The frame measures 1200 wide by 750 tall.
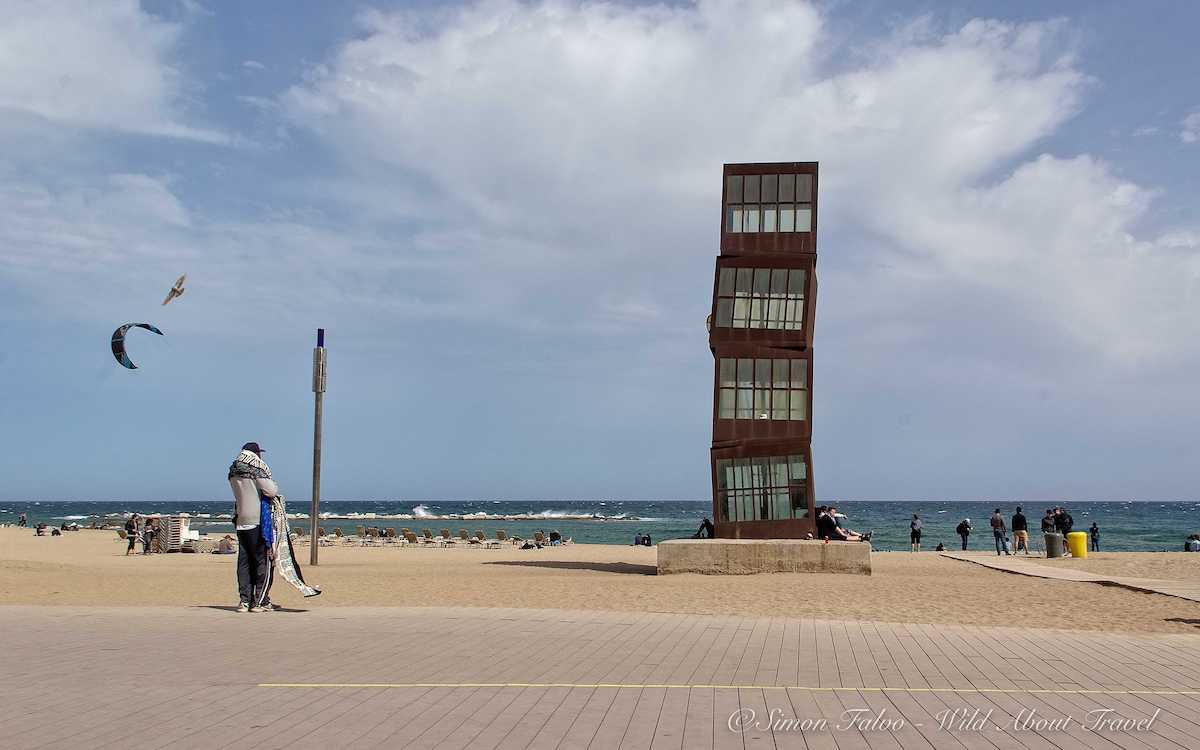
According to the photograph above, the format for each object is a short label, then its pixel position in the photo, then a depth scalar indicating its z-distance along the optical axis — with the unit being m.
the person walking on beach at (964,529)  43.50
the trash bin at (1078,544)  31.91
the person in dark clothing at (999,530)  34.90
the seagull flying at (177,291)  20.28
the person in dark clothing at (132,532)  36.38
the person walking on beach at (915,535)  43.33
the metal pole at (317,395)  22.83
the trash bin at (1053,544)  31.61
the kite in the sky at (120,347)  20.41
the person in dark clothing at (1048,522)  37.95
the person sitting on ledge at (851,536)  23.81
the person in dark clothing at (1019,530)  34.56
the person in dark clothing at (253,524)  12.66
